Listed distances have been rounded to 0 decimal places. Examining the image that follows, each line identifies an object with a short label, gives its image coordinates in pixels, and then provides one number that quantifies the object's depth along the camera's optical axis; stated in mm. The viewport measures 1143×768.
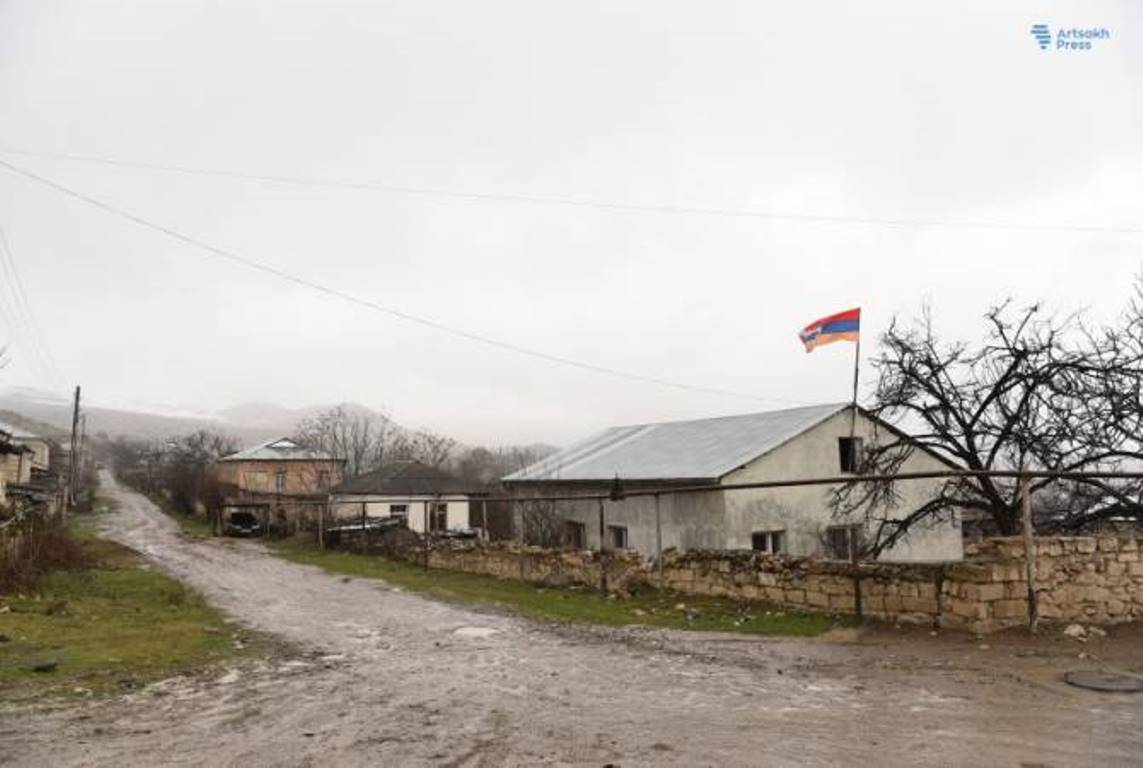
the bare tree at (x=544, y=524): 25922
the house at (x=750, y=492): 20406
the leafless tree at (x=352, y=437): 73125
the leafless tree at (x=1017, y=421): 13586
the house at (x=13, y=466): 27798
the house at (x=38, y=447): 48344
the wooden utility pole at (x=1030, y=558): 8219
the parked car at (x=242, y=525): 37781
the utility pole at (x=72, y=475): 50688
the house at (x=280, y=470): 57875
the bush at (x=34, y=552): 14156
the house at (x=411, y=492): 37906
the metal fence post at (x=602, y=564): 13742
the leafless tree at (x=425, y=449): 69938
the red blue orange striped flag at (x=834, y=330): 18516
